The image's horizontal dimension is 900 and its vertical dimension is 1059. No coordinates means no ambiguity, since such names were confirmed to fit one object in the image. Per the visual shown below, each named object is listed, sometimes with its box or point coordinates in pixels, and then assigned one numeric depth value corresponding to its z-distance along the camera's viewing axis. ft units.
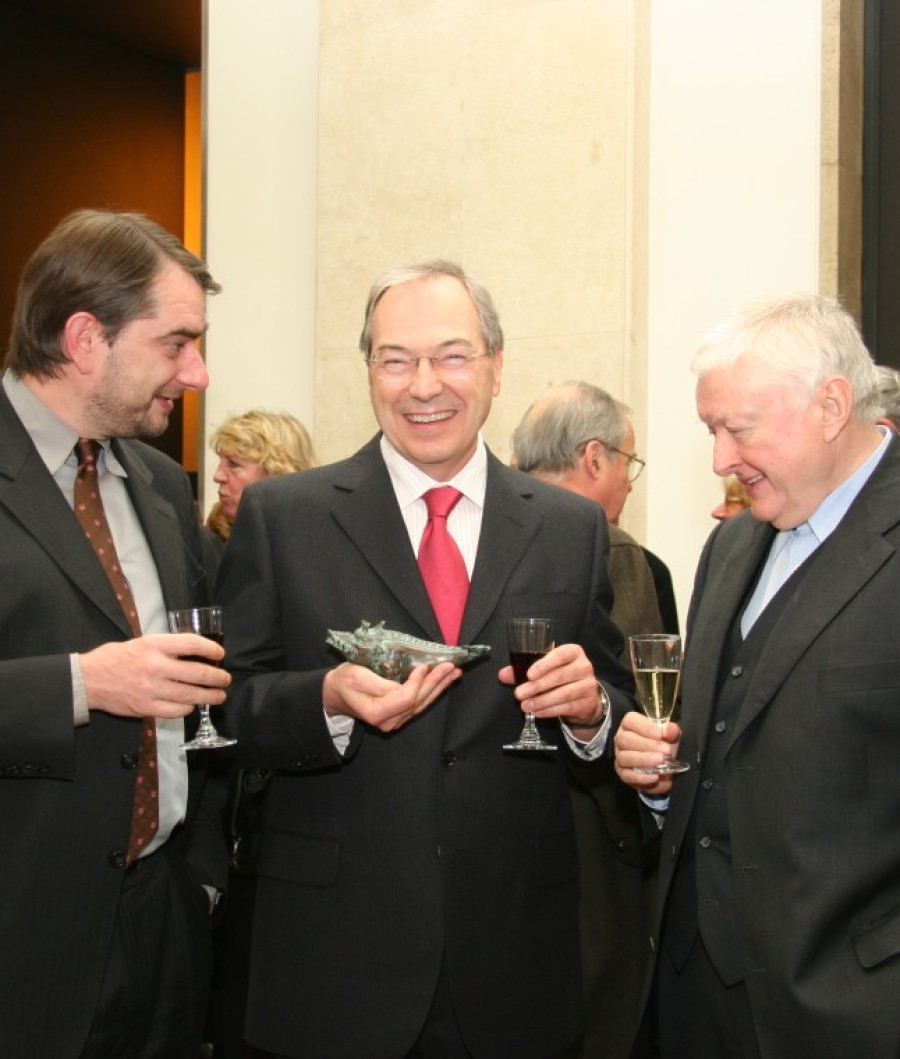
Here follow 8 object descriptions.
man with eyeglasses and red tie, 7.80
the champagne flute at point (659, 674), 7.77
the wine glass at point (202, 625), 7.61
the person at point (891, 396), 11.08
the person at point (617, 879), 10.65
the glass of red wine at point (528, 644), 7.63
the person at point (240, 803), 11.99
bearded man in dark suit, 7.62
